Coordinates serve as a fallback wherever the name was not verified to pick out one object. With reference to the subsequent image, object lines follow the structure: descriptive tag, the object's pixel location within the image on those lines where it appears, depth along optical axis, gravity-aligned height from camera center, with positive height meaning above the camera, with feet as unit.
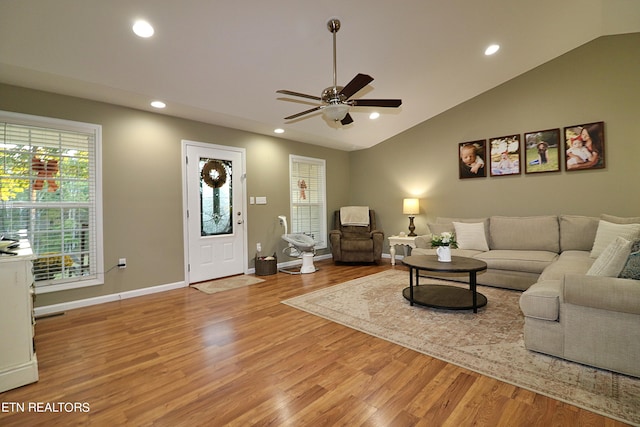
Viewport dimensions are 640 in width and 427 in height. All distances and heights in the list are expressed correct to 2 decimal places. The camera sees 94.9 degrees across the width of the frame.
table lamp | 18.06 +0.24
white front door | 14.38 +0.27
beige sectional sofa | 6.16 -2.30
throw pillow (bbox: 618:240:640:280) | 6.41 -1.32
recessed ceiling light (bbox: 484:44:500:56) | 12.33 +6.90
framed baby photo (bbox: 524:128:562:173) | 14.08 +2.91
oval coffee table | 9.77 -3.08
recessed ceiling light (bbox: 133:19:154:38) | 8.60 +5.65
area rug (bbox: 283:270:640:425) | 5.72 -3.50
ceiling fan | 8.37 +3.49
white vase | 10.71 -1.51
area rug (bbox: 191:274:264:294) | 13.47 -3.31
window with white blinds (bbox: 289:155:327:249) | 19.19 +1.16
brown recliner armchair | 18.01 -2.02
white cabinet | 6.26 -2.30
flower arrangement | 10.69 -1.05
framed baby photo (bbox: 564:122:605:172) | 13.02 +2.85
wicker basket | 16.14 -2.83
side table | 17.06 -1.77
